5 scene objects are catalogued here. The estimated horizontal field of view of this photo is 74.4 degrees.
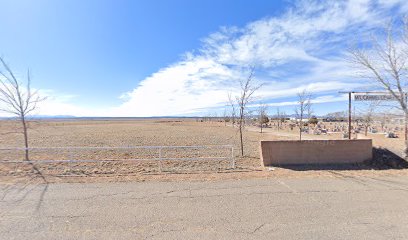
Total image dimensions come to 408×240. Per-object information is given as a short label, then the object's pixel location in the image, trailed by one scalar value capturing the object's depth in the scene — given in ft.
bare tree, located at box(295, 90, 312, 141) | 76.48
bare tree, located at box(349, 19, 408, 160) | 32.99
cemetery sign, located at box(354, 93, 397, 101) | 35.26
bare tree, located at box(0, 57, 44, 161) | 33.88
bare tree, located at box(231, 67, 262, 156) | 44.72
